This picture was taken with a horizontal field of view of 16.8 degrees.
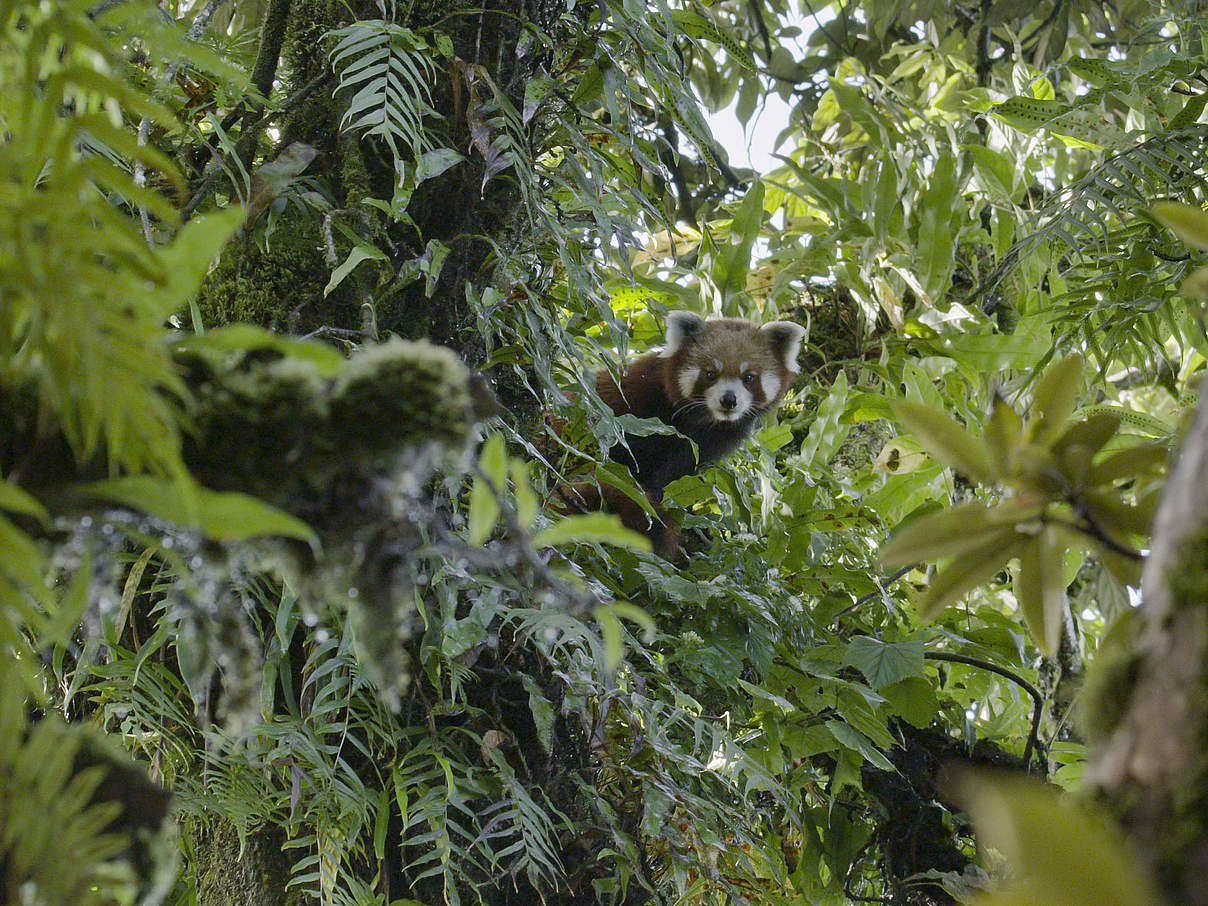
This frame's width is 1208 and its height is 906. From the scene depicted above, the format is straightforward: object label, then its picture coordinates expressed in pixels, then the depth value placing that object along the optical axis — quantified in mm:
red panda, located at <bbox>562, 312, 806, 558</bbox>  5383
